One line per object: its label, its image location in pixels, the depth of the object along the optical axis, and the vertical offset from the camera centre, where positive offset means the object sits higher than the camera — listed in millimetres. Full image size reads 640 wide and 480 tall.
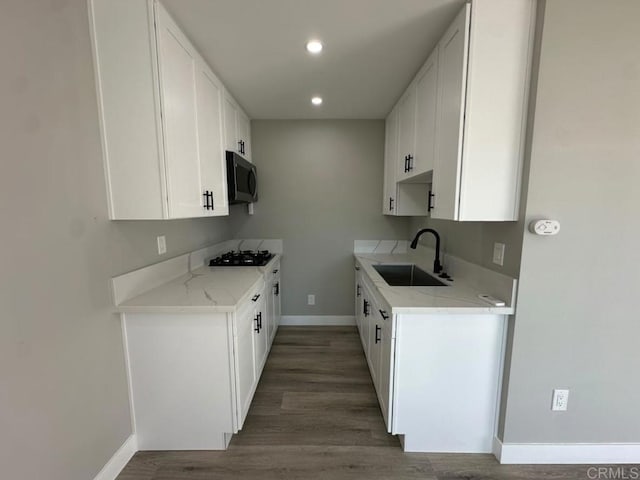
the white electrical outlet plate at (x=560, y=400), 1479 -1061
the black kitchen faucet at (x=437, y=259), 2202 -411
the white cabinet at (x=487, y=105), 1298 +541
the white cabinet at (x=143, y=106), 1305 +546
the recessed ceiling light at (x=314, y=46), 1606 +1011
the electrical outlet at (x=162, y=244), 1882 -254
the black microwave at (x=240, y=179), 2234 +280
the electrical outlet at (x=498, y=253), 1547 -257
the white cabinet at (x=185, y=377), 1510 -983
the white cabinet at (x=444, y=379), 1497 -981
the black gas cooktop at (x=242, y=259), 2471 -487
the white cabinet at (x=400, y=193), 2586 +175
